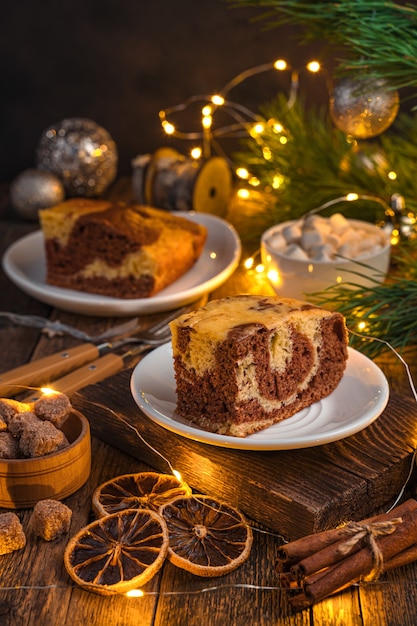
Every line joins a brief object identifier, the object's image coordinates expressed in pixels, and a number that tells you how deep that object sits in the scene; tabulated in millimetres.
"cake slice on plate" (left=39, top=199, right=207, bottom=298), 1075
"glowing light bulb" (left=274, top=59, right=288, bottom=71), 1134
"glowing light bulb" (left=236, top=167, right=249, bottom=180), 1243
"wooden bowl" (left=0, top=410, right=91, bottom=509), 753
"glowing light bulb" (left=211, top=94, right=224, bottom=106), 1160
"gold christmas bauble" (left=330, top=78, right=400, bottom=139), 1029
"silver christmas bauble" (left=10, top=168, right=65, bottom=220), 1306
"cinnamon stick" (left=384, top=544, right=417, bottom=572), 701
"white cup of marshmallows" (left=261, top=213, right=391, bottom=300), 1012
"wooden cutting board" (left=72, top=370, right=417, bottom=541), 736
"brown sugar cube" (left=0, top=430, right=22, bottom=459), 759
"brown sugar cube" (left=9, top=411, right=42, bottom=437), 763
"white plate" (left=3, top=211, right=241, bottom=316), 1047
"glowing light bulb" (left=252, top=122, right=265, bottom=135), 1247
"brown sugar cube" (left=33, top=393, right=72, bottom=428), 775
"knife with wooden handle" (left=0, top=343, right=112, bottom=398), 892
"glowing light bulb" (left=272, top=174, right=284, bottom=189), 1249
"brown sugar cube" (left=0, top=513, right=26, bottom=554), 726
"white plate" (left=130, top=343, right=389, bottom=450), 751
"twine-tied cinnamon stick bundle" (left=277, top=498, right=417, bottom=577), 688
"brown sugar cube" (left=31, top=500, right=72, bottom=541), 735
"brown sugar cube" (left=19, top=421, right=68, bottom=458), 752
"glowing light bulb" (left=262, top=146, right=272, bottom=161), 1267
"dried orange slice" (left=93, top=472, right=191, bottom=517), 756
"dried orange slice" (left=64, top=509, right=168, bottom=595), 693
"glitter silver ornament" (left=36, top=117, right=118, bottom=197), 1358
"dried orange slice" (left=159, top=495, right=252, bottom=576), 705
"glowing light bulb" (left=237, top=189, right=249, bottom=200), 1304
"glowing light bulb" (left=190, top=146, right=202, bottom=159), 1236
